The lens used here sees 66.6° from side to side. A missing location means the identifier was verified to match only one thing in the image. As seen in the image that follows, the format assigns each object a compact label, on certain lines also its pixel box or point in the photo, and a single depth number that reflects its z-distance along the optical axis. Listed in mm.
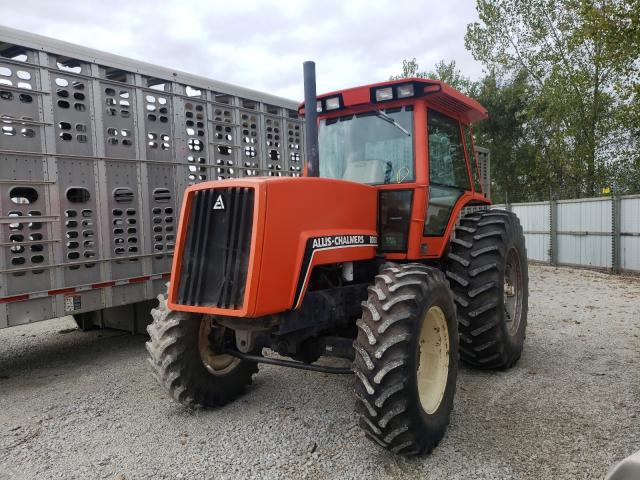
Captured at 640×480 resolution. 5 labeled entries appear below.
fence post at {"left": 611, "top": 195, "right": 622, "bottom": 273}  11164
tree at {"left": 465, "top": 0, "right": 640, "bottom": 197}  12664
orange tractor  2924
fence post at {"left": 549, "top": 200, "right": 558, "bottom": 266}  13109
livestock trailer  4527
